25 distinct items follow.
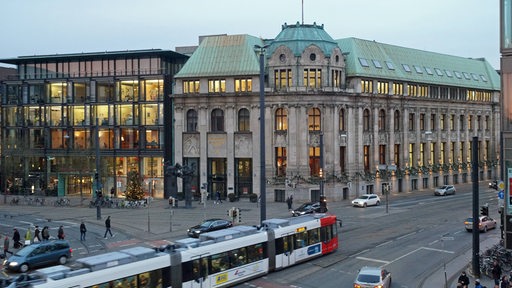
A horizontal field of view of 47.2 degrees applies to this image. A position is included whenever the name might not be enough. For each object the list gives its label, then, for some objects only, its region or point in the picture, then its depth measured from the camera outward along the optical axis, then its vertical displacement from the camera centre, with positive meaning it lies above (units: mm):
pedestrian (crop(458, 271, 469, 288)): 28703 -6468
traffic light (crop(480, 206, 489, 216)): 53009 -5648
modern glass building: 83812 +4844
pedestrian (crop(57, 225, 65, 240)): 45688 -6370
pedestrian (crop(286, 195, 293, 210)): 66938 -5892
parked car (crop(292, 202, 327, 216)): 58906 -6006
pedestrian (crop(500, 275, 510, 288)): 28119 -6486
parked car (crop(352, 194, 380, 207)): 69750 -6107
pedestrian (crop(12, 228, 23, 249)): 45312 -6756
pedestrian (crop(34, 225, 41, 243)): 46281 -6671
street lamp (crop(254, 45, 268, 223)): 39938 +218
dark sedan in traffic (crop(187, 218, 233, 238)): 47394 -6259
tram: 24844 -5341
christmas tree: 73250 -4791
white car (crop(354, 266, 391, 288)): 29109 -6495
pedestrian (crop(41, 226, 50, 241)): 45406 -6310
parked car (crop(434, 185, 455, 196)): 82875 -5889
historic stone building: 75875 +4689
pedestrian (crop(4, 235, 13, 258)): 41378 -6600
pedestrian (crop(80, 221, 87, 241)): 47875 -6287
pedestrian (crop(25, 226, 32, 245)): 45466 -6644
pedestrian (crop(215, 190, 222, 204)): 75938 -6250
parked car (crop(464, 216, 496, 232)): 49625 -6464
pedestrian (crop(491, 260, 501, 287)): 31244 -6593
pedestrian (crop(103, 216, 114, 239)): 49469 -6348
